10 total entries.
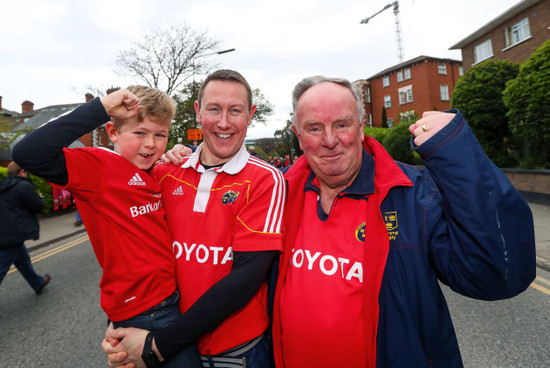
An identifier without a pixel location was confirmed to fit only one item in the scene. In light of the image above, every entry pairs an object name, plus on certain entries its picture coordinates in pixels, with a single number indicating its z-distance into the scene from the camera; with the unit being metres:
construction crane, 62.56
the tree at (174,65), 25.09
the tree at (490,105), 11.51
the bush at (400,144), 18.52
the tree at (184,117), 25.63
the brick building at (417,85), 33.25
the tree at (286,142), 50.49
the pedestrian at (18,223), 4.38
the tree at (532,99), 8.12
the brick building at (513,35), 15.70
